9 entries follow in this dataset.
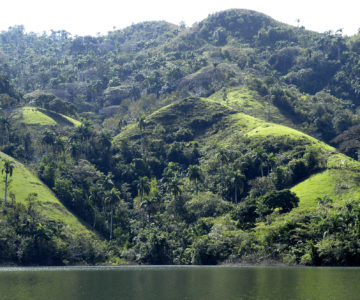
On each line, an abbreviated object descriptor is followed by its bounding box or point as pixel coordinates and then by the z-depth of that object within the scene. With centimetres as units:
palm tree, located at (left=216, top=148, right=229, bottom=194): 19200
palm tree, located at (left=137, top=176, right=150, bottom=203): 19925
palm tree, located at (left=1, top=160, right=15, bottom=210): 16600
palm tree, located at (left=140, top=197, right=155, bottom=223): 18312
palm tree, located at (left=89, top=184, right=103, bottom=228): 17950
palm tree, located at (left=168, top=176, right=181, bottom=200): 18662
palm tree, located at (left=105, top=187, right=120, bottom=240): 17900
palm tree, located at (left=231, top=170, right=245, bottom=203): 17965
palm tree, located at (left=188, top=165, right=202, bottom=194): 19188
